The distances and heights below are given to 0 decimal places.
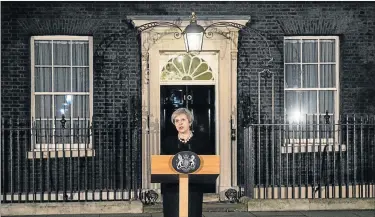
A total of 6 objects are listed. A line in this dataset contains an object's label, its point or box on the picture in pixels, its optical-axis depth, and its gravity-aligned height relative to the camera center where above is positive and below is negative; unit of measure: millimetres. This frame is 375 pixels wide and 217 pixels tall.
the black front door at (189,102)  12539 +69
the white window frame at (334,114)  12508 -210
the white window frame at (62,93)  12148 -78
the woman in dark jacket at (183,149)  6715 -451
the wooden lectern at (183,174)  6656 -699
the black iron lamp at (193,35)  10953 +1186
